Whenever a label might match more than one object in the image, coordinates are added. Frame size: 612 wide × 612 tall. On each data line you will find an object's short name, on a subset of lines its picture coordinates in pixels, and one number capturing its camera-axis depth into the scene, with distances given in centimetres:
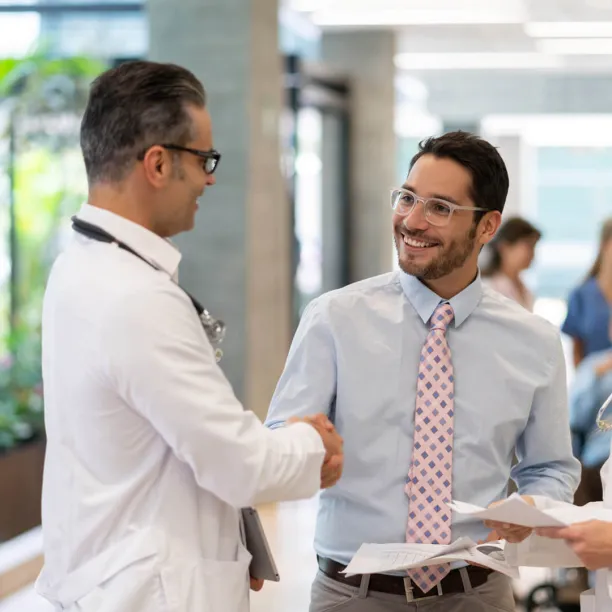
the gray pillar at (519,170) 3077
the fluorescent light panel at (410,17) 1768
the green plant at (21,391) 1121
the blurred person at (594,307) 938
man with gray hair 293
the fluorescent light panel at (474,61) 2236
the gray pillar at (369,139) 1979
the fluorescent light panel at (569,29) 1851
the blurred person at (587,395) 808
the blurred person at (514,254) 1052
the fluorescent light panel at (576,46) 2052
